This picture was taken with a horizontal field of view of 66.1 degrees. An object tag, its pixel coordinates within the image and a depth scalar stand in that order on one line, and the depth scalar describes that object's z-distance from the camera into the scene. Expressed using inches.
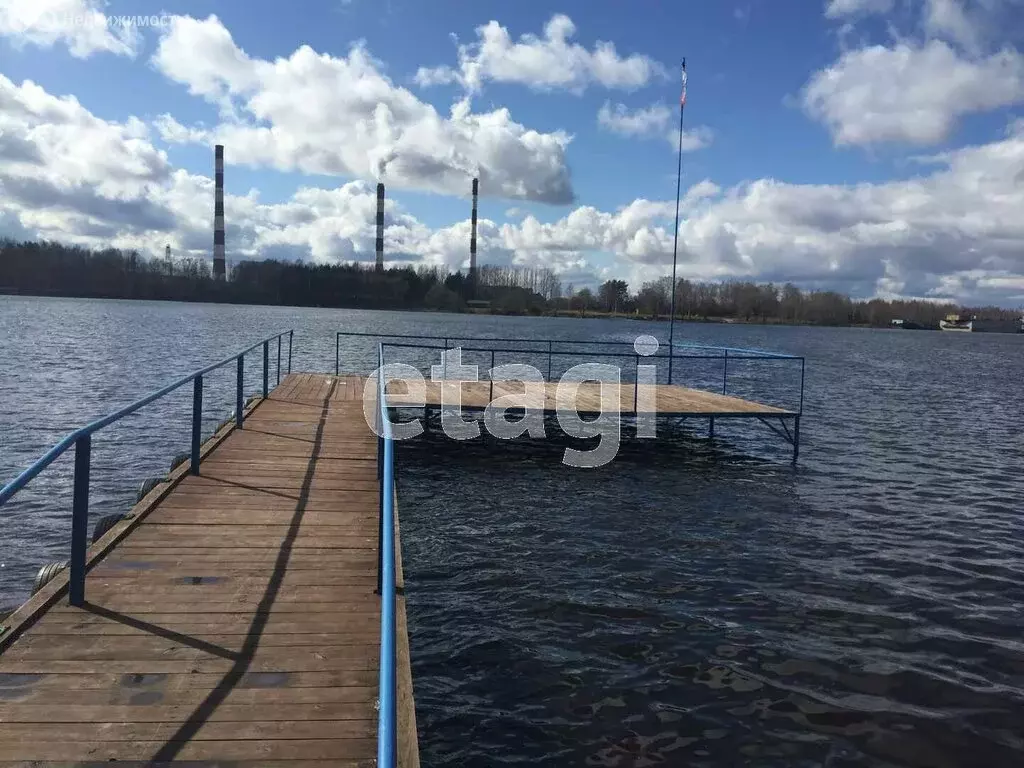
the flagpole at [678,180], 732.7
